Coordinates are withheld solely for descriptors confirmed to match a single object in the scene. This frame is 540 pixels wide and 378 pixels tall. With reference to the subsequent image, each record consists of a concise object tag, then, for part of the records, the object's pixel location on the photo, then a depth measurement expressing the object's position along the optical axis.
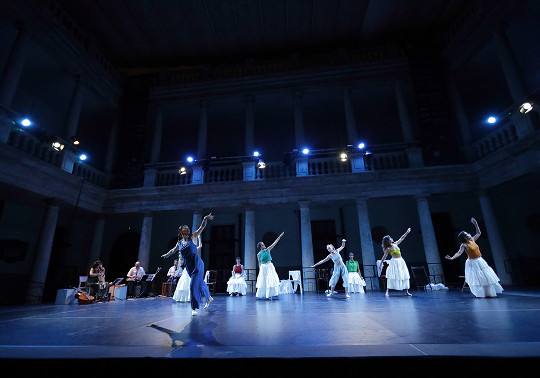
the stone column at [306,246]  11.78
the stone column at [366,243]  11.56
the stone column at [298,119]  13.74
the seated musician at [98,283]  9.95
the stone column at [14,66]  9.65
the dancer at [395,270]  8.09
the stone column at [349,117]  13.46
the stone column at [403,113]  13.26
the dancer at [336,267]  8.70
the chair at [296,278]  12.12
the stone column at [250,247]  12.07
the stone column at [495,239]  10.73
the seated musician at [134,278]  11.38
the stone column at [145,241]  12.77
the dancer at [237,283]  11.04
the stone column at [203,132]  14.13
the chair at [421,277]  13.94
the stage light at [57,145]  10.83
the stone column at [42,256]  9.90
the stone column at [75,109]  12.23
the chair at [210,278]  11.59
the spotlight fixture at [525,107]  9.42
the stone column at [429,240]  11.00
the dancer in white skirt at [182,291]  8.27
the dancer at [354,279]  10.29
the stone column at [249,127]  13.92
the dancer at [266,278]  8.24
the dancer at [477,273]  6.59
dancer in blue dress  4.96
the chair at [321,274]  12.27
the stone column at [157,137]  14.53
